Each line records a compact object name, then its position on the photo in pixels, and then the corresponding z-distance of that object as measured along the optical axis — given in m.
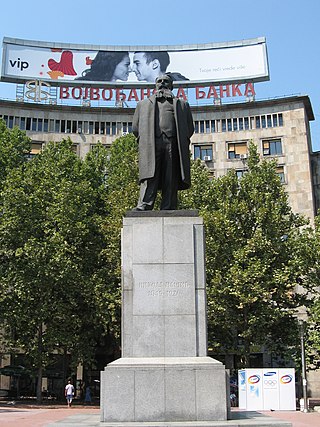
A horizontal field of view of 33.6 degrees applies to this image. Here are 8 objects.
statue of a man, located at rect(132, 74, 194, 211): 12.82
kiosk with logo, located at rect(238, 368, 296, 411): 30.73
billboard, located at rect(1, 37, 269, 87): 60.22
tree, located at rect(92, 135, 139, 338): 33.75
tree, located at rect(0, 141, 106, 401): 32.75
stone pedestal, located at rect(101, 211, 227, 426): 10.57
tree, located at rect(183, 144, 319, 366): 32.81
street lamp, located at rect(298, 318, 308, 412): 30.62
